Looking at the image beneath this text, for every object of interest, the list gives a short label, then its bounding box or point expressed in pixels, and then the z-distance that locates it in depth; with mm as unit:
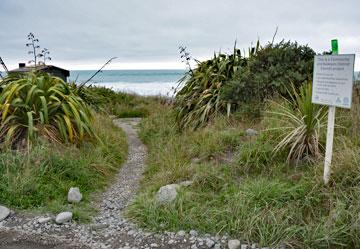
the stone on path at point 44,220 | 3396
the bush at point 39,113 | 4957
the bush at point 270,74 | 5730
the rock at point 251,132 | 4927
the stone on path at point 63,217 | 3410
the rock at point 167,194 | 3578
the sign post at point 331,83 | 3127
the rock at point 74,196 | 3871
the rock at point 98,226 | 3386
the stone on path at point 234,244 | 2905
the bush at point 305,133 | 4031
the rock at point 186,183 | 3892
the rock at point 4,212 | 3486
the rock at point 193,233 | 3108
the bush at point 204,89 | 6402
